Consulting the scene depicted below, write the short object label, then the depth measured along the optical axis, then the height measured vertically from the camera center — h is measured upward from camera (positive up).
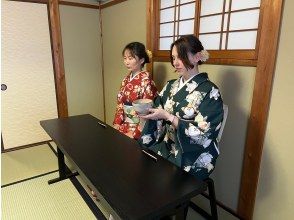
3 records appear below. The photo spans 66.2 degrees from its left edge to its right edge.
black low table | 0.98 -0.61
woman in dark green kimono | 1.38 -0.35
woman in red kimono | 2.16 -0.31
